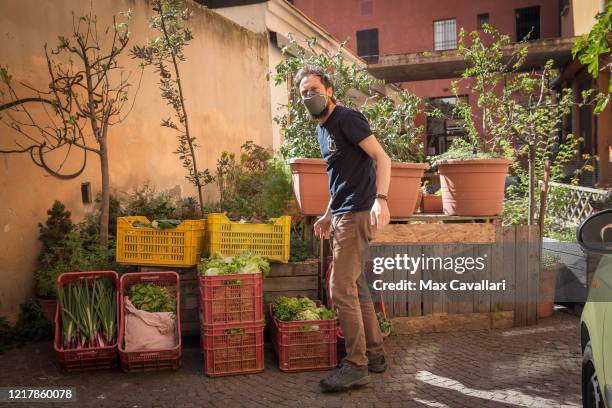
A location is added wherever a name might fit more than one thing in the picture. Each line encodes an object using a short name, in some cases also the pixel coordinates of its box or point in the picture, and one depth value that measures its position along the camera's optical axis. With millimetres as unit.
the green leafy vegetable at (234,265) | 4512
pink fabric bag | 4570
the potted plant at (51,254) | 5453
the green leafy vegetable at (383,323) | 5152
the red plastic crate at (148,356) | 4473
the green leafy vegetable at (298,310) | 4656
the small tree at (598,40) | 5191
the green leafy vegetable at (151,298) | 4793
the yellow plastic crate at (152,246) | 5012
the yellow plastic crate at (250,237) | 4961
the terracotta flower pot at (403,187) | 5656
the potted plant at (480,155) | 5812
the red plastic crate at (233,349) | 4438
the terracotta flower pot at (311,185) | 5492
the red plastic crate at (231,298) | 4418
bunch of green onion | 4594
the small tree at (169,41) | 6137
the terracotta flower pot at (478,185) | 5801
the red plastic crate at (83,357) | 4480
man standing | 4012
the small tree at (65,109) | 5555
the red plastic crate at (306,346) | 4520
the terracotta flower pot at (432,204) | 6953
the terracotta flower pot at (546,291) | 6062
